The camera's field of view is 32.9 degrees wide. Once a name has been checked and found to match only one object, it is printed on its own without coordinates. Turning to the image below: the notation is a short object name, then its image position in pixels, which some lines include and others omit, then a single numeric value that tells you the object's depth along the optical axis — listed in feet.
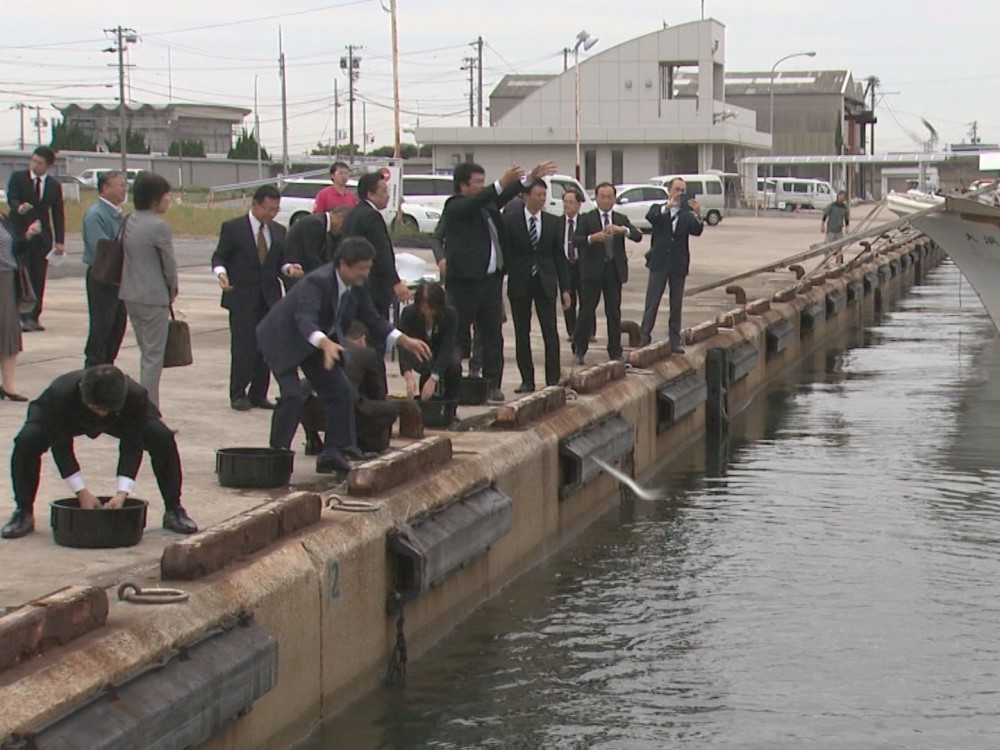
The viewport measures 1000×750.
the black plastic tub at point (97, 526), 24.54
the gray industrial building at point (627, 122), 247.50
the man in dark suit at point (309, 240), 39.86
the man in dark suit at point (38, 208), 51.62
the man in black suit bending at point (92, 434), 23.44
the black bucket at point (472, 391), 40.60
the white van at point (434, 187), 141.28
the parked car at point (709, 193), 197.22
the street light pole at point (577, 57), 192.54
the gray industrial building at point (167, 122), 462.60
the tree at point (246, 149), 374.63
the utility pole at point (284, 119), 320.70
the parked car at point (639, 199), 168.14
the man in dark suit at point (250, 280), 39.32
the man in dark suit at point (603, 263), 50.42
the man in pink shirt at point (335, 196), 45.29
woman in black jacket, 36.47
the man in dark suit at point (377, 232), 37.88
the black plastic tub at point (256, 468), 29.86
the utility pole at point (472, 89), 389.19
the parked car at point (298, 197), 118.93
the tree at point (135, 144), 364.79
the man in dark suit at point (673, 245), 53.01
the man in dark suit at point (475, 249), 40.04
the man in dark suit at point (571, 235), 50.47
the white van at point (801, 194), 257.96
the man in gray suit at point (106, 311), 37.68
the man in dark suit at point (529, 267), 43.55
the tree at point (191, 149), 360.48
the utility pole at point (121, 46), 279.18
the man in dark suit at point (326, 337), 30.17
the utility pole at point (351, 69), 311.88
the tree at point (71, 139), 367.45
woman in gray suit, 34.09
